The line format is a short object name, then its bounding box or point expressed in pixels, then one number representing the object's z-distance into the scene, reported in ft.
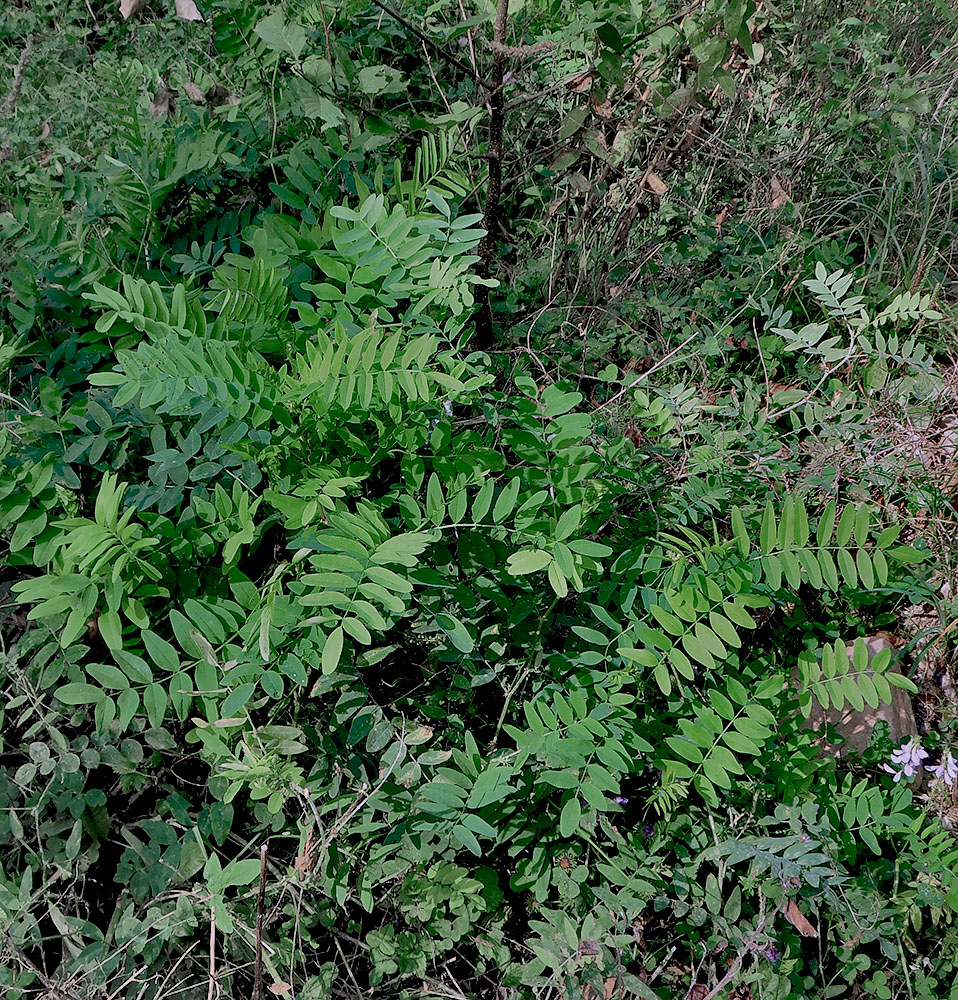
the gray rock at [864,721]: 7.55
